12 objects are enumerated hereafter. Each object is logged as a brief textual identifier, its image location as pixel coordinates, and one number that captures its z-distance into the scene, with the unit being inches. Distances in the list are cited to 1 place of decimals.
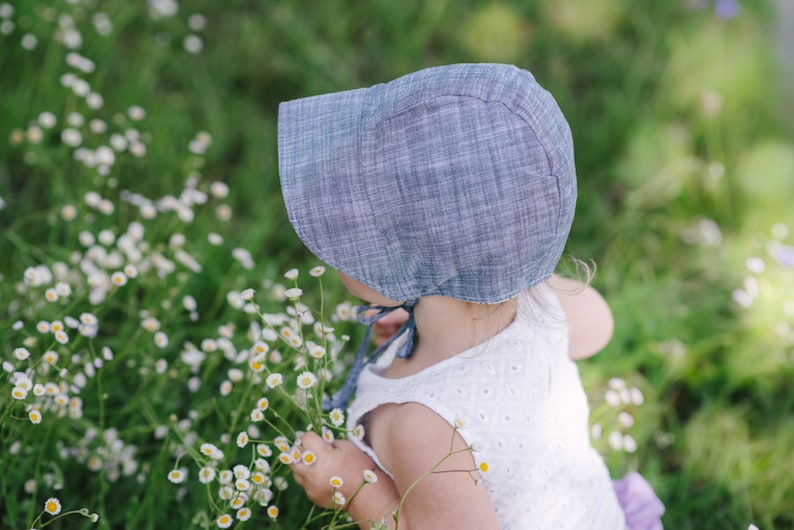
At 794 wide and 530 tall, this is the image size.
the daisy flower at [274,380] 64.8
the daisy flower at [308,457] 68.2
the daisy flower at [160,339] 80.2
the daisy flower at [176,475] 65.2
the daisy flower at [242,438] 65.4
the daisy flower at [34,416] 66.4
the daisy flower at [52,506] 61.7
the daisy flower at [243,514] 65.7
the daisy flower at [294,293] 65.4
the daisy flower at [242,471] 63.1
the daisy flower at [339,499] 64.2
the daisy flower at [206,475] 64.1
